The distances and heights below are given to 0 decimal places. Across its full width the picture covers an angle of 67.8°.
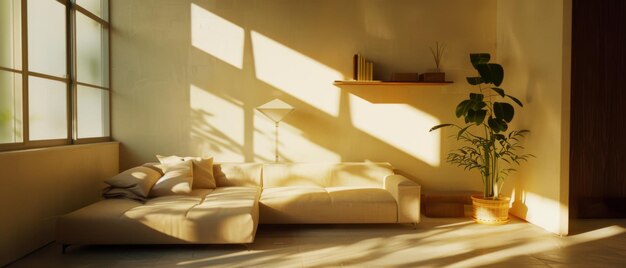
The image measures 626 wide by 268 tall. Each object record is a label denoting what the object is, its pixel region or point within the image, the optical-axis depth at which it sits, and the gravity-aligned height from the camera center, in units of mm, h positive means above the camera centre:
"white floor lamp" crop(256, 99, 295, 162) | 5770 +177
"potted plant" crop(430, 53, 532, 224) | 5395 -209
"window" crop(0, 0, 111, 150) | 3969 +506
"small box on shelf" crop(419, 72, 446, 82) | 6047 +610
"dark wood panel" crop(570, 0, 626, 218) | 5816 +183
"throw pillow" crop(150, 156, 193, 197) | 4973 -625
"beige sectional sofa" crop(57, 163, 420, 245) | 4094 -810
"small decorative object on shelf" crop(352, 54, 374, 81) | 5984 +706
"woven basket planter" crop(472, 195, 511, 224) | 5395 -1006
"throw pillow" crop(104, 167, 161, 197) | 4754 -607
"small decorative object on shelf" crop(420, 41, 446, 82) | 6051 +696
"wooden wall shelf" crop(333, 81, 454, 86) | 5961 +522
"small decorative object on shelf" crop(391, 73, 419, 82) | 6016 +605
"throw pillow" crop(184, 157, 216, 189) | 5484 -612
